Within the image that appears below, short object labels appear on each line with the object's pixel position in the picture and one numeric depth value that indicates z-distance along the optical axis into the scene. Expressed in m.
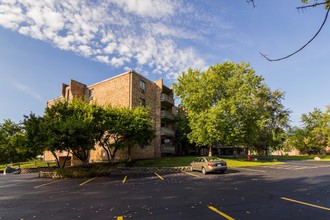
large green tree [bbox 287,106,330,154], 54.53
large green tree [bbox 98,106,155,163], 22.58
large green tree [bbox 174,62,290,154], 31.42
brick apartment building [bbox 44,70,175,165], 30.36
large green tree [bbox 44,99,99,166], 18.62
